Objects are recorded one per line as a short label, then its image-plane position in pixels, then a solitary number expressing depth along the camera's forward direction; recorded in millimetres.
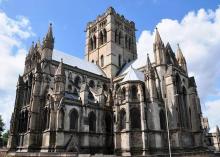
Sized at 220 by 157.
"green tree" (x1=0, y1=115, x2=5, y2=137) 69462
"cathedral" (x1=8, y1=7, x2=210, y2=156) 33906
